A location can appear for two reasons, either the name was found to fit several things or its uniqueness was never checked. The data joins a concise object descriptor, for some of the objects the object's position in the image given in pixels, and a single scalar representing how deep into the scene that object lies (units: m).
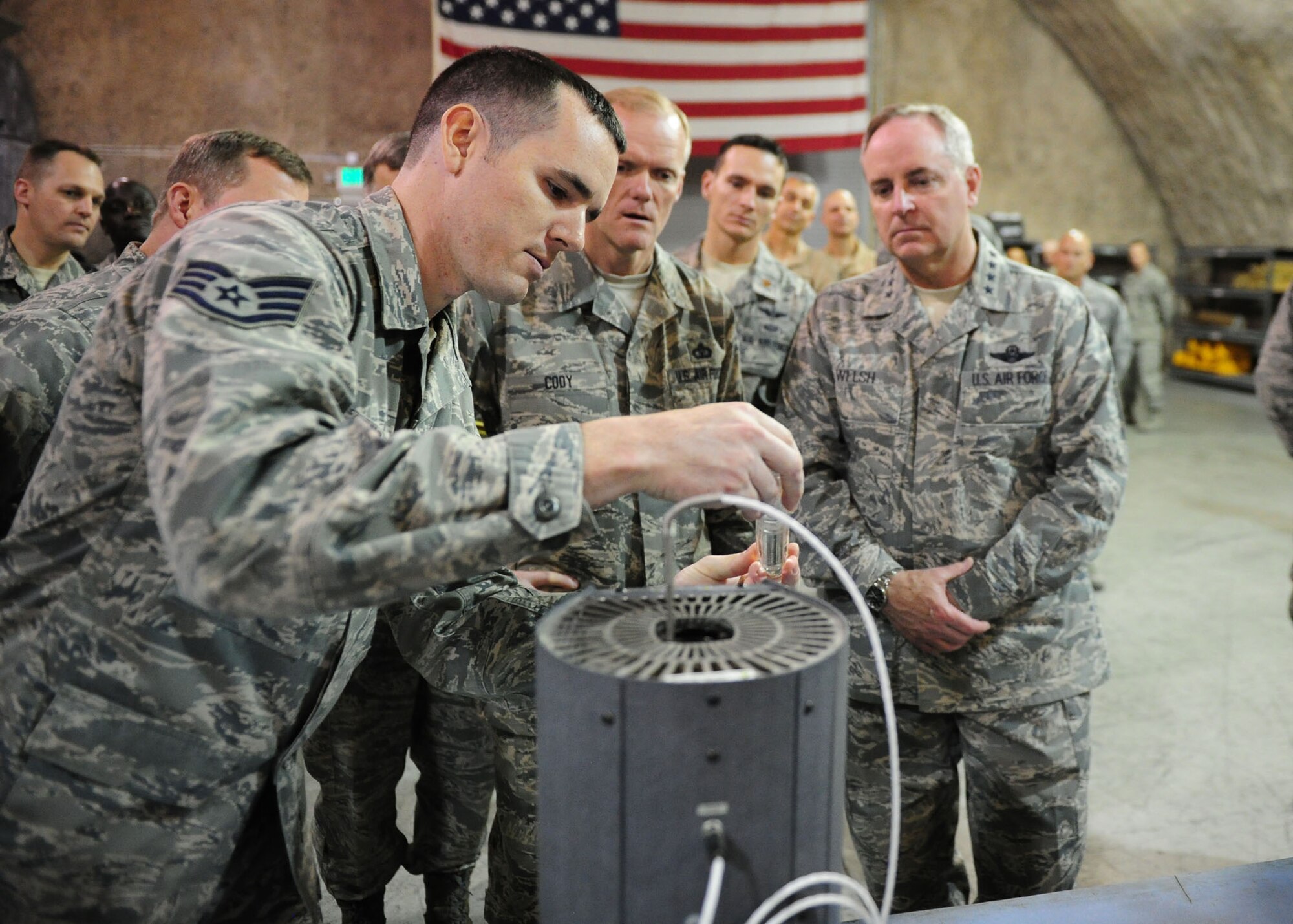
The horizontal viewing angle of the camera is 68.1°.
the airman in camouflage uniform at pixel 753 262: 2.99
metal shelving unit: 10.62
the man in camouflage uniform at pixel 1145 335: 8.55
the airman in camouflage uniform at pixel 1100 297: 6.21
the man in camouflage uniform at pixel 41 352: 1.74
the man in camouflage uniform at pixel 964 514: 1.89
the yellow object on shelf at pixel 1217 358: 11.06
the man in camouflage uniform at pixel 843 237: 5.35
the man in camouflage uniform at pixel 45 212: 3.86
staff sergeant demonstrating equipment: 0.77
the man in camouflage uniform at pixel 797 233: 4.67
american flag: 5.86
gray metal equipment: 0.71
